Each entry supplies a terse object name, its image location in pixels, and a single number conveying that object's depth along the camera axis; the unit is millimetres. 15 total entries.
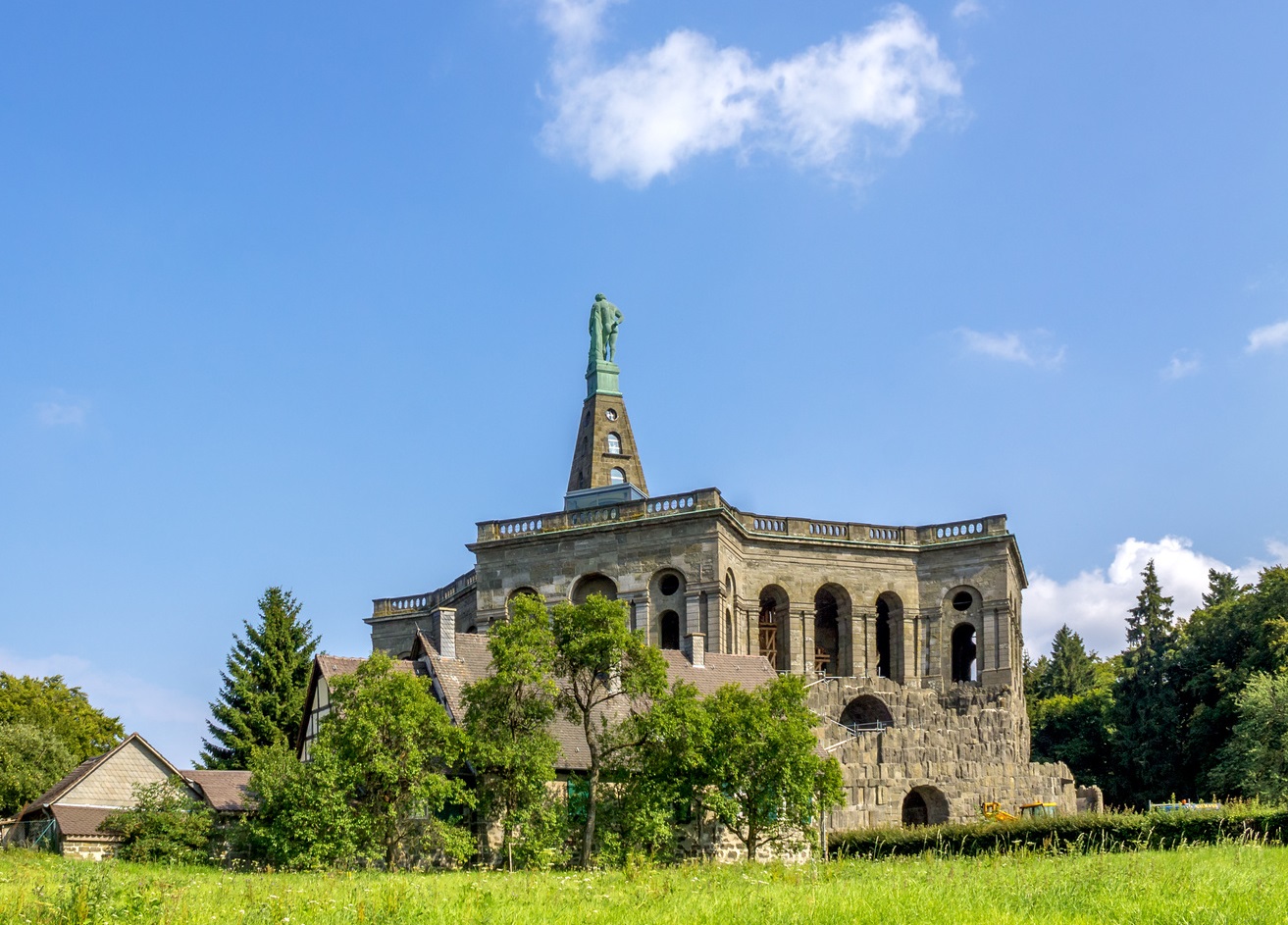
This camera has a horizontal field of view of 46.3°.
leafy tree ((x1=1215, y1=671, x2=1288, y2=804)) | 48938
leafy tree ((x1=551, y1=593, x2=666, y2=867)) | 37062
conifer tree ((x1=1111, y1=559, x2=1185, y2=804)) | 60156
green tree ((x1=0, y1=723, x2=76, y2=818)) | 54000
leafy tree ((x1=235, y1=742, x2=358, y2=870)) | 34844
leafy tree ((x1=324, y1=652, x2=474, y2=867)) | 35469
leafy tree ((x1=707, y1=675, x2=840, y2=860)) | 37188
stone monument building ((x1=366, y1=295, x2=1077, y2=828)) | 57500
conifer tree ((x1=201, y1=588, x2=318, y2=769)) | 57156
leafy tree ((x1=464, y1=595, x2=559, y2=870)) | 35812
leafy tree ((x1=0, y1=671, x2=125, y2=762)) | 62312
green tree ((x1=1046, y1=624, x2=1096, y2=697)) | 88000
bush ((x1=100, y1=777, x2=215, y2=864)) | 38906
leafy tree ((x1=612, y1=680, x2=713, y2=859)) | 36062
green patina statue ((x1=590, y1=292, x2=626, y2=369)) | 72062
